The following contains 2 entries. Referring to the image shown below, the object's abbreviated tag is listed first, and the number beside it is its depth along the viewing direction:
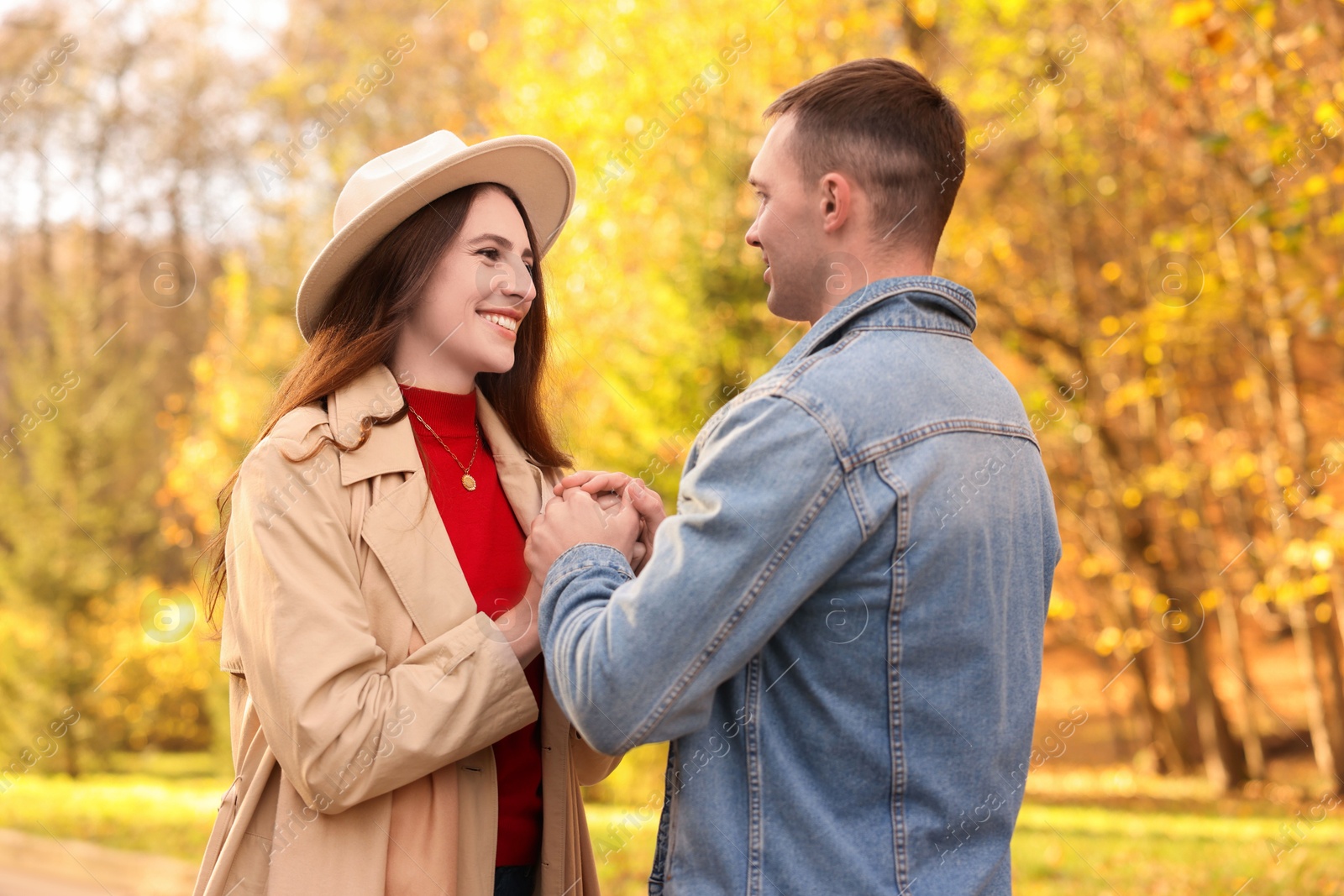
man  1.51
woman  1.83
